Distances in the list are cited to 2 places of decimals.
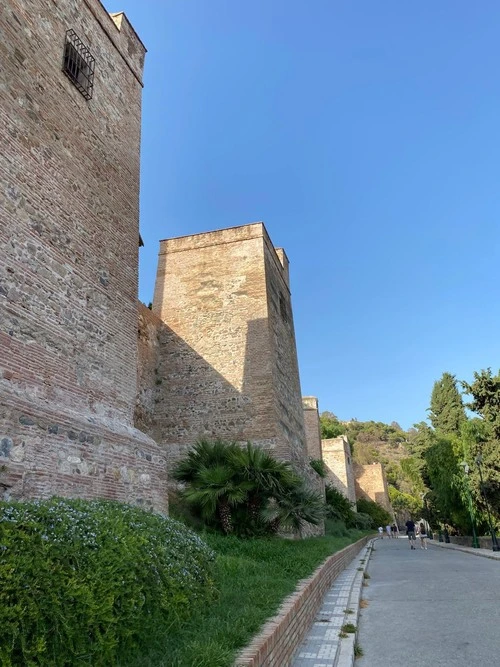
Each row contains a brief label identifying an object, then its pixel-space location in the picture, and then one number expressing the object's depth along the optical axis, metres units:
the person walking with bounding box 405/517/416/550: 23.92
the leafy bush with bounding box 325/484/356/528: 25.67
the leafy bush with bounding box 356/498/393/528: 48.25
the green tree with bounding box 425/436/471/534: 21.36
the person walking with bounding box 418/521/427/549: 21.09
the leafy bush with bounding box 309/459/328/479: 18.14
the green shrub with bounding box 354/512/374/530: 34.53
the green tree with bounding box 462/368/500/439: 18.73
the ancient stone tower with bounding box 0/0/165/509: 5.29
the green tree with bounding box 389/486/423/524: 62.97
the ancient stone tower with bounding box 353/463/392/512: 54.19
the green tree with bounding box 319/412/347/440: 58.82
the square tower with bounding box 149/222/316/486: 13.64
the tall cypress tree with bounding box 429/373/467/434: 28.25
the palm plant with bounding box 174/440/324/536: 9.82
